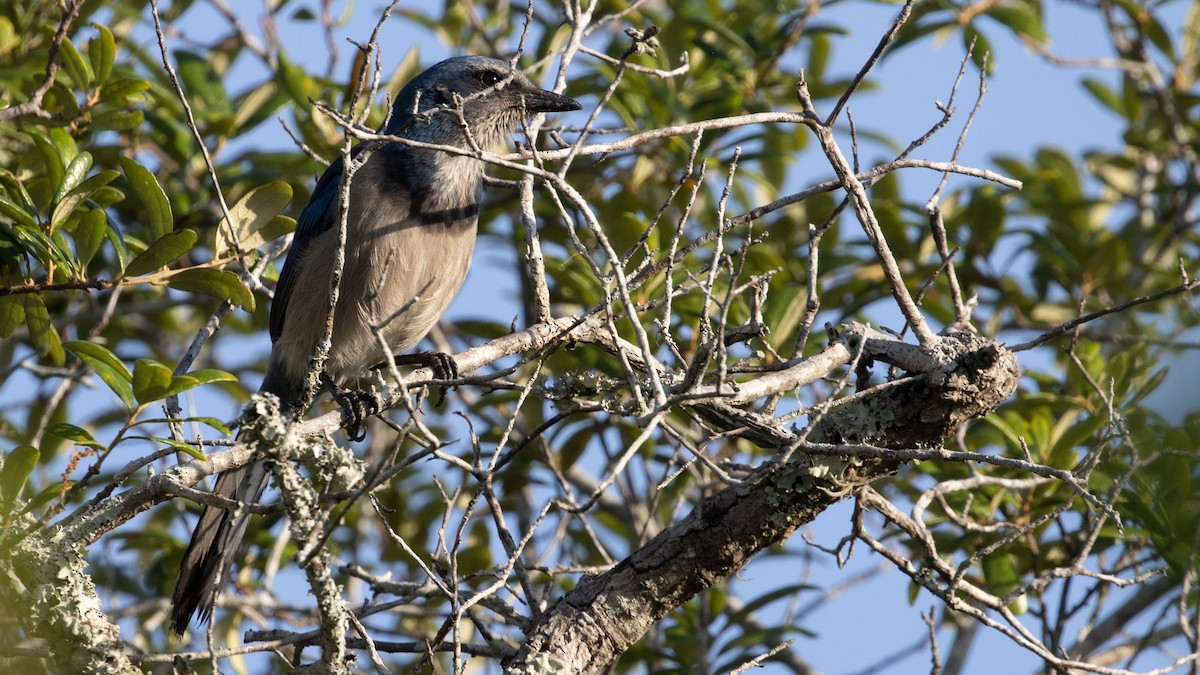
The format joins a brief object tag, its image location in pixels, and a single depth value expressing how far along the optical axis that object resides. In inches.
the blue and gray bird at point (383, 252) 339.6
